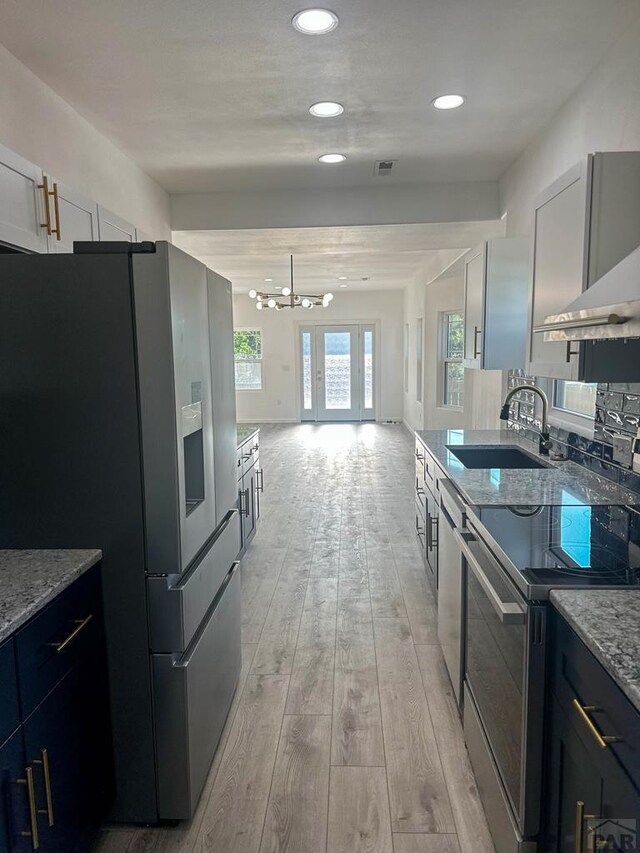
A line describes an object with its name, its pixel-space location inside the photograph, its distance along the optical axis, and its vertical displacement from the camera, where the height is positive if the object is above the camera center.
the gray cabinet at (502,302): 3.29 +0.34
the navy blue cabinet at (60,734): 1.23 -0.91
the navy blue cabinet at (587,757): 0.95 -0.76
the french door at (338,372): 11.24 -0.22
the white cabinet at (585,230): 1.86 +0.44
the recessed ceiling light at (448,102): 2.74 +1.28
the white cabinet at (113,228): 2.50 +0.65
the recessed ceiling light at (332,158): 3.55 +1.29
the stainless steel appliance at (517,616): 1.36 -0.68
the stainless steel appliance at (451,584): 2.19 -0.94
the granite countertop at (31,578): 1.24 -0.55
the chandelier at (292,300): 7.46 +0.87
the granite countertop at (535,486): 2.13 -0.53
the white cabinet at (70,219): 2.09 +0.57
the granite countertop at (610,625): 0.98 -0.54
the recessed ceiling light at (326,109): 2.81 +1.28
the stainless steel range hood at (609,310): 1.30 +0.12
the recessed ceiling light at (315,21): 2.04 +1.26
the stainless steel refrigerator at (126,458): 1.58 -0.27
